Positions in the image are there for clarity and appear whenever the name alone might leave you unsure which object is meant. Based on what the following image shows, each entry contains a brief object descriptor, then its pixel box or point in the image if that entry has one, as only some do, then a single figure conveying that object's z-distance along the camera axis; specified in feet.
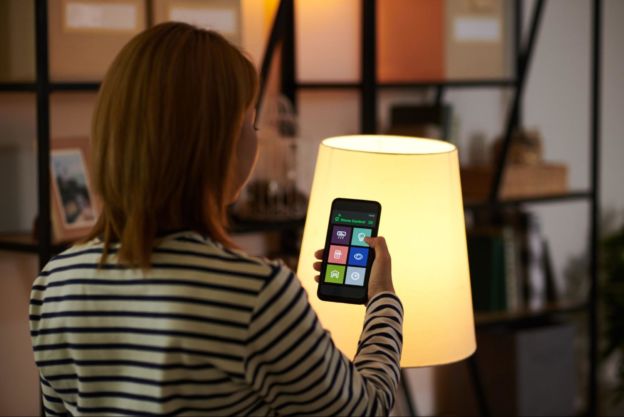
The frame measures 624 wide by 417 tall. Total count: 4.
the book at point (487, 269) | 11.16
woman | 3.98
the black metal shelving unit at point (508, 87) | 10.20
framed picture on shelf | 7.97
